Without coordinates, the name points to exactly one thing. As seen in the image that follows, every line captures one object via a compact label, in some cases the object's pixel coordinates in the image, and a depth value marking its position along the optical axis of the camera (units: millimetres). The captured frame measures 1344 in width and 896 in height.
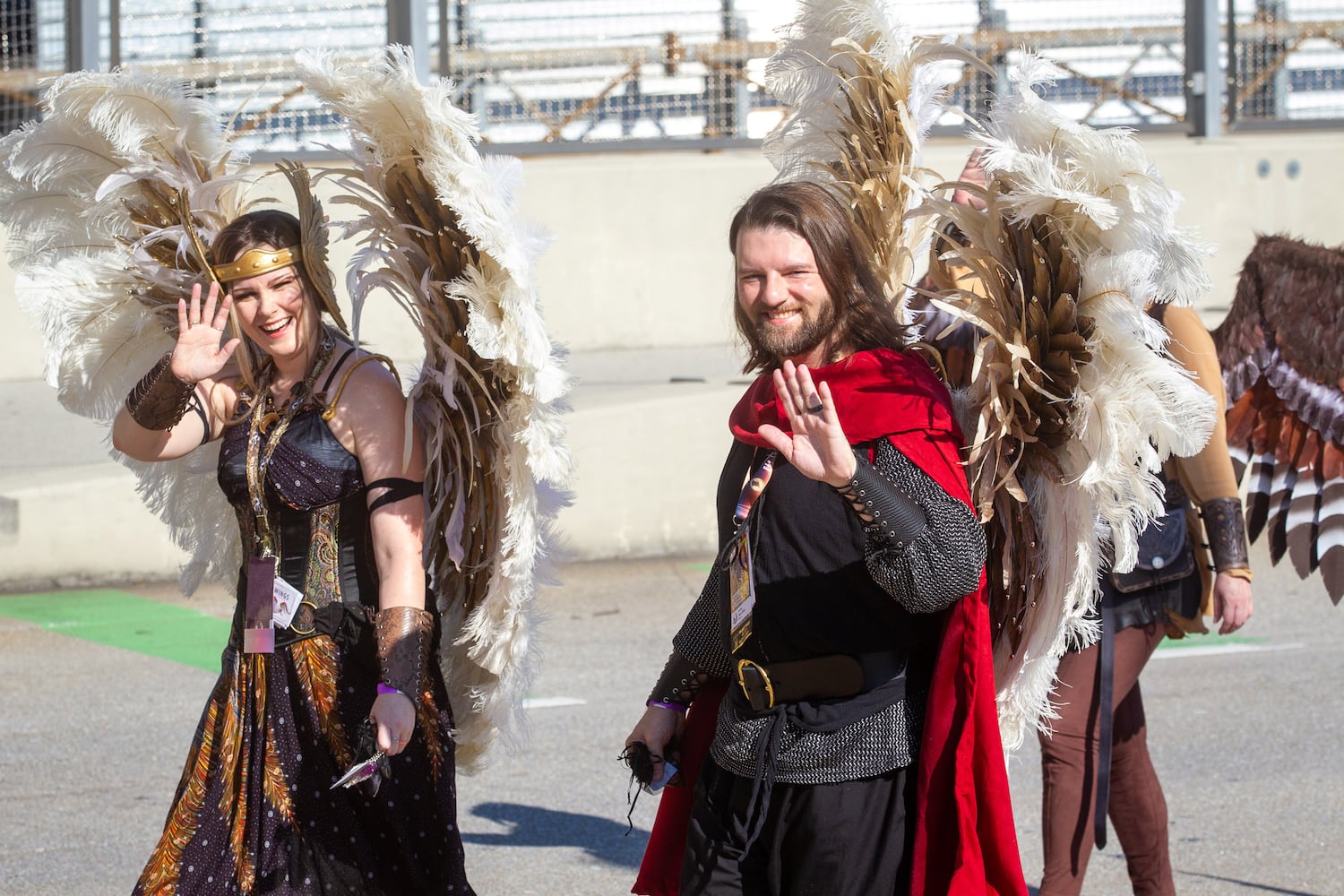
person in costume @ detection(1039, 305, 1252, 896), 7230
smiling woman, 5941
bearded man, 4816
